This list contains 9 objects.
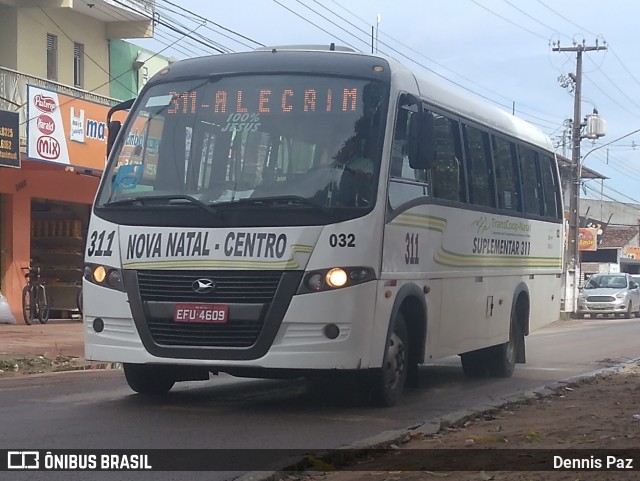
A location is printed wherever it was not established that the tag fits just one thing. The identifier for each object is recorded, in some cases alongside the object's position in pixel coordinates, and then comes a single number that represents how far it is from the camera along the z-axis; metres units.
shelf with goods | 25.53
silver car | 41.44
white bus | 9.34
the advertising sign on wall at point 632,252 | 73.44
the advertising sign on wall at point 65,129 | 21.30
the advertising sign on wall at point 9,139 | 20.39
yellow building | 21.44
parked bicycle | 23.12
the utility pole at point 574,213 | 43.16
